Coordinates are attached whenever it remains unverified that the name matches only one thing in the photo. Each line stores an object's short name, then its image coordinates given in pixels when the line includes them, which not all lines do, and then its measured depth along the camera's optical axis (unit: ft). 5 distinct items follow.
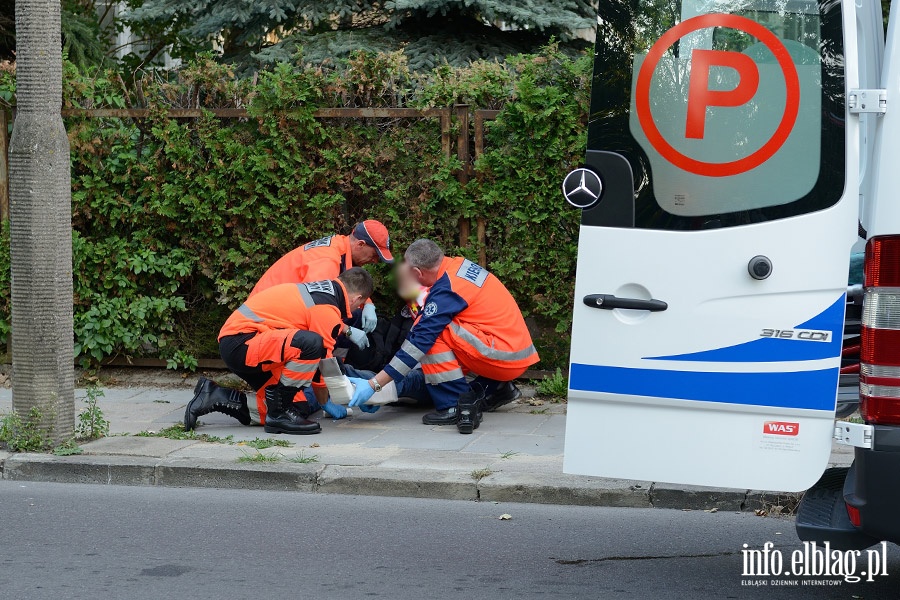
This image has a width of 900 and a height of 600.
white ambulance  24.08
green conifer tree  79.41
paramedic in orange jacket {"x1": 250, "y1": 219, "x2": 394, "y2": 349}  51.93
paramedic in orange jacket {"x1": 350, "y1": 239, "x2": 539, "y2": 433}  48.06
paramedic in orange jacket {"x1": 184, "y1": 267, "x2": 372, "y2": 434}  46.50
